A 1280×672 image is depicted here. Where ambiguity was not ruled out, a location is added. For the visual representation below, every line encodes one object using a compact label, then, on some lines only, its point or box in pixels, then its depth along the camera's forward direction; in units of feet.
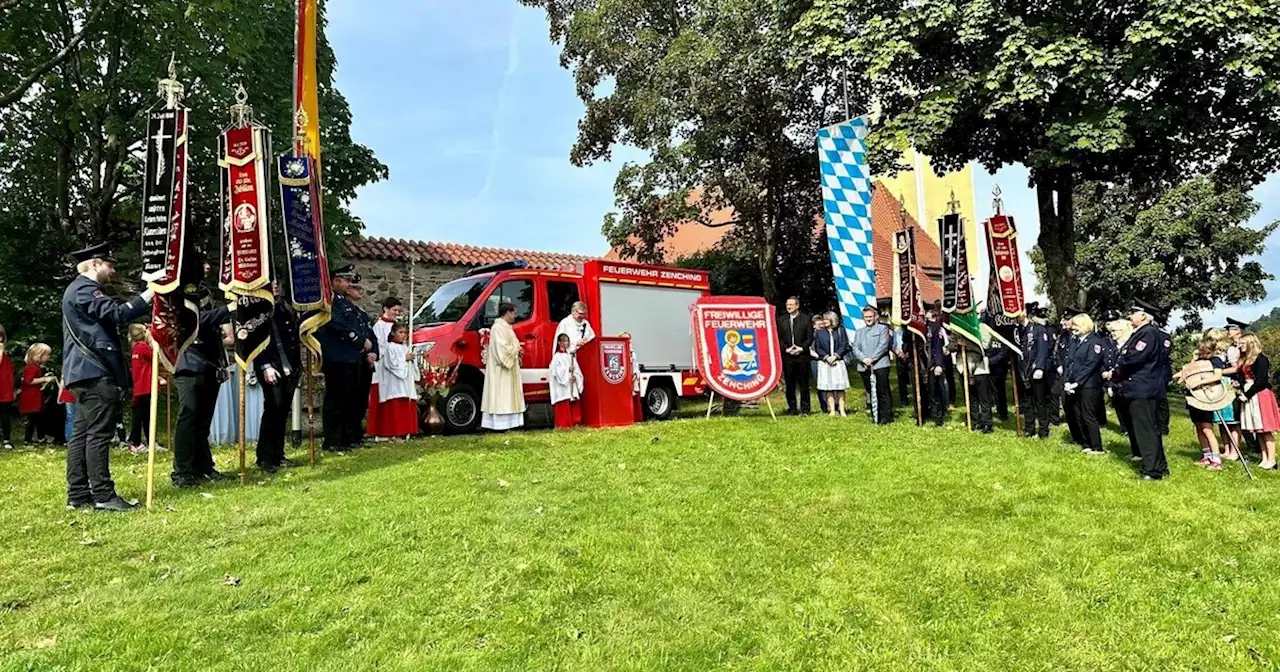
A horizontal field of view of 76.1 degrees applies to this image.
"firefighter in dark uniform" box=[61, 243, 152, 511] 18.61
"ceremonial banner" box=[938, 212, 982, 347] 32.99
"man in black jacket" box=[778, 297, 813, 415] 39.17
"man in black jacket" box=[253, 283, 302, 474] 24.16
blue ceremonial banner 25.55
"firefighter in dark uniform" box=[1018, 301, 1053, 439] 30.37
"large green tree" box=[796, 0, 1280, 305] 41.16
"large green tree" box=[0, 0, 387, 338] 40.65
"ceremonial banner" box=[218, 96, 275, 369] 22.88
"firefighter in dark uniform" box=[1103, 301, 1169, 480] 23.18
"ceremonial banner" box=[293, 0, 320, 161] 29.84
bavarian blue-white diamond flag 40.52
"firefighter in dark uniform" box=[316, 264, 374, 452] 28.76
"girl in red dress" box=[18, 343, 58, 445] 33.47
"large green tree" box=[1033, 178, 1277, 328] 85.92
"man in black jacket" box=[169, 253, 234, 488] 21.84
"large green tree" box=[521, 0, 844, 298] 54.44
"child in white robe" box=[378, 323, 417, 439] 32.12
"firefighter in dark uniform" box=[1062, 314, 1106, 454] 26.63
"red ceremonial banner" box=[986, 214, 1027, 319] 32.94
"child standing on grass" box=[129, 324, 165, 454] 29.78
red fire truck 35.06
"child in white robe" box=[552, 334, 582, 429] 34.35
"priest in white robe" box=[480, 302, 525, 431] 33.76
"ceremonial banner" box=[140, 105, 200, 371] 20.43
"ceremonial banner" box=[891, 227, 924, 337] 35.99
